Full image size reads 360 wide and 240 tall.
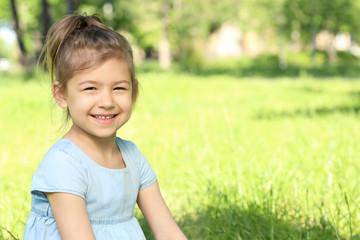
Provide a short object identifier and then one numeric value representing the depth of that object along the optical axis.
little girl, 1.72
